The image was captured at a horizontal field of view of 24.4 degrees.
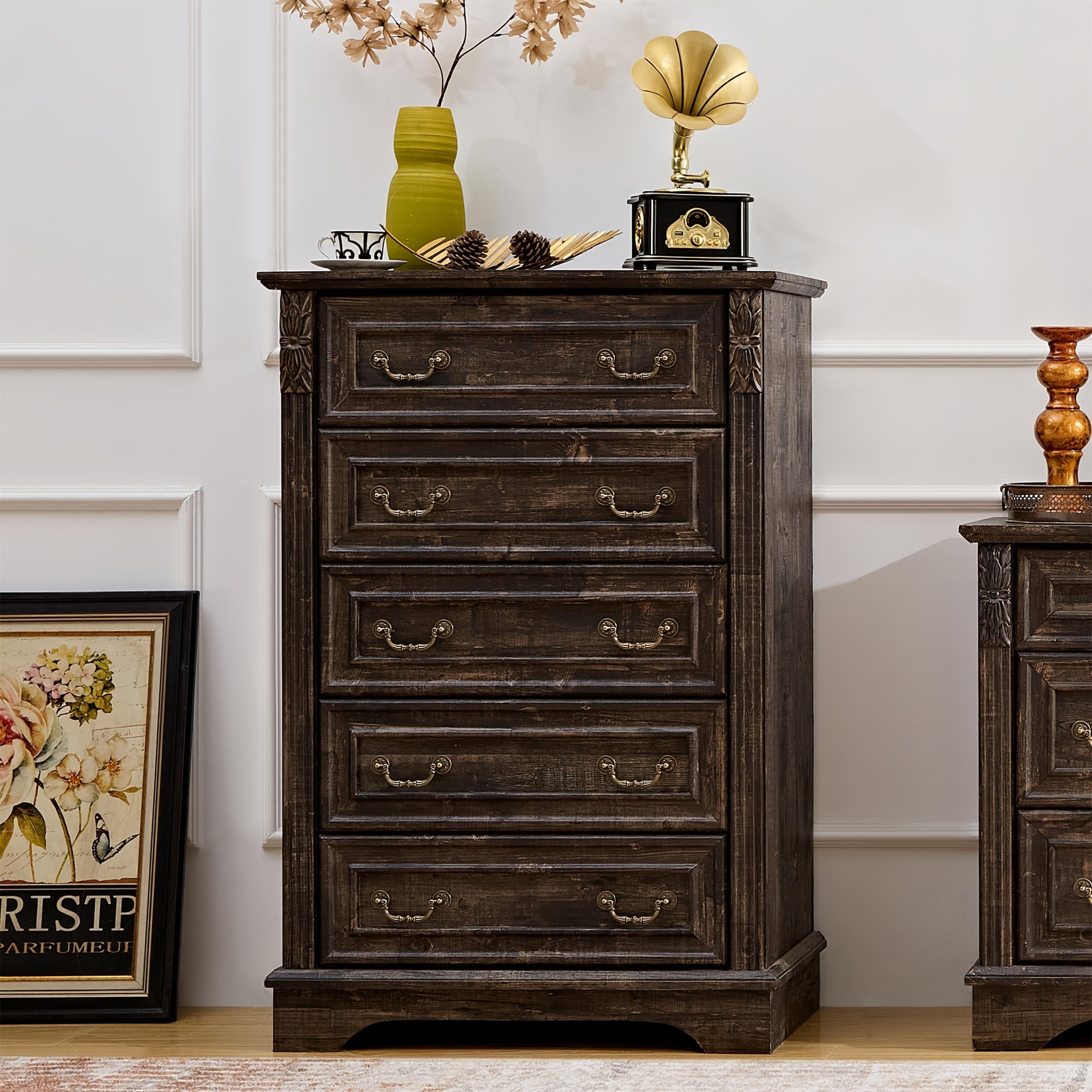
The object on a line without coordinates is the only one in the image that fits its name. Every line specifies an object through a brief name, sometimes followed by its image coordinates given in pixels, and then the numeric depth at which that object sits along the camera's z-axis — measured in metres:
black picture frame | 4.92
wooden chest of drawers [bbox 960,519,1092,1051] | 4.28
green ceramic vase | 4.71
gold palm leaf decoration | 4.47
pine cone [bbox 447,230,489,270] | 4.36
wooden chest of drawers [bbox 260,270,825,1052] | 4.30
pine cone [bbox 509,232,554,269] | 4.35
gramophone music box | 4.48
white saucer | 4.37
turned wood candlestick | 4.54
